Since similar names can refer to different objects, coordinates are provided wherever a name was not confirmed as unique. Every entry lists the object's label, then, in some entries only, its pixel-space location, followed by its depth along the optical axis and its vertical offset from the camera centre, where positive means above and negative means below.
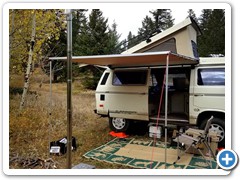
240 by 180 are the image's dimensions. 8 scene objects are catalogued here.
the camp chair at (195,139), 3.77 -0.90
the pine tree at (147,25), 19.85 +5.82
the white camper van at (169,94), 4.52 -0.16
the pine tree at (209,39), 10.45 +2.49
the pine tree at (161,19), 18.44 +6.01
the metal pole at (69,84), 3.06 +0.05
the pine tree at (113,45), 12.44 +2.53
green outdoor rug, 3.89 -1.35
